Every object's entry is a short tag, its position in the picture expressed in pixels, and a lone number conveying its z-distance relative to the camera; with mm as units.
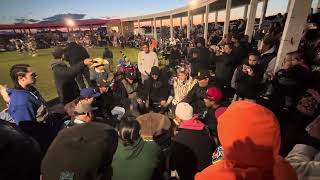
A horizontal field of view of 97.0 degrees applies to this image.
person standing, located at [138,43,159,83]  4805
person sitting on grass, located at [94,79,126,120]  3332
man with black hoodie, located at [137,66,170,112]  3909
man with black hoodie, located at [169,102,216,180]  1910
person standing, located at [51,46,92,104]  3083
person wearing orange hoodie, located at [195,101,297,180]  847
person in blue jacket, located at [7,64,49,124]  2016
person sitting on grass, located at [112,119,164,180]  1584
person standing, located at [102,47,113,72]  8425
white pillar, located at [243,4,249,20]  9081
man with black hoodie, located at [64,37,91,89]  4172
